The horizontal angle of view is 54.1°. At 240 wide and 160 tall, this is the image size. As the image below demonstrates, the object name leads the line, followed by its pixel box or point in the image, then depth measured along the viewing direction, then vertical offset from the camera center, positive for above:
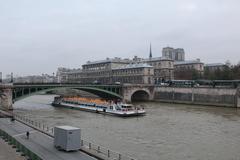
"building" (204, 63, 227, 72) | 112.88 +8.09
